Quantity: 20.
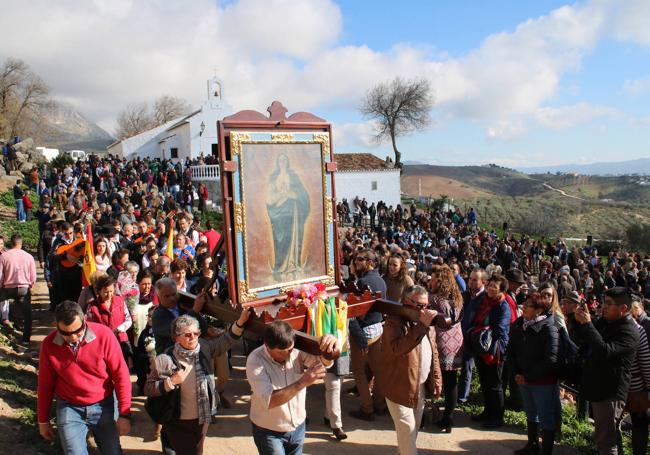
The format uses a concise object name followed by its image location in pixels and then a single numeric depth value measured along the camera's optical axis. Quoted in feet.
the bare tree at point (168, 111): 252.62
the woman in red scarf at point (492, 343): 22.09
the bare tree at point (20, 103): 174.81
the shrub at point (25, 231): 59.19
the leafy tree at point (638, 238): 124.26
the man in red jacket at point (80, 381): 14.62
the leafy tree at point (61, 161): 120.73
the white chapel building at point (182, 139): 142.20
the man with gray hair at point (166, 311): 18.67
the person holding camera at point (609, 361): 17.35
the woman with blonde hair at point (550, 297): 19.02
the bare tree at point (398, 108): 171.32
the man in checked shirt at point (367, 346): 22.74
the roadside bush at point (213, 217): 87.08
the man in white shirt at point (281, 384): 13.25
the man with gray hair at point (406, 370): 17.11
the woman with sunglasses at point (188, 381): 14.38
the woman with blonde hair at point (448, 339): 21.77
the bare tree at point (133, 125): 255.29
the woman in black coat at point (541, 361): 18.79
